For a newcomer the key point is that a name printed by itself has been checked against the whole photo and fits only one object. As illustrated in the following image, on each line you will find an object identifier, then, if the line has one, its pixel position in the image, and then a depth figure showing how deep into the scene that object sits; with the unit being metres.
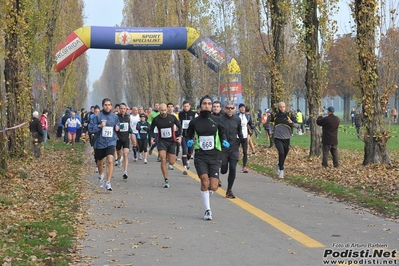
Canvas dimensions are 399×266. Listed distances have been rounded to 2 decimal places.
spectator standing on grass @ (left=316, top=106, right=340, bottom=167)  18.86
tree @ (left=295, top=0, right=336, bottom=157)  21.94
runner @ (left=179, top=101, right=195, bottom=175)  21.20
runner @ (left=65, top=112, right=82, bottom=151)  32.72
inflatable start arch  34.50
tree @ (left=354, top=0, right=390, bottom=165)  18.48
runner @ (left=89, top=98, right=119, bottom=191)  14.95
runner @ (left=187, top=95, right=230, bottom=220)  11.28
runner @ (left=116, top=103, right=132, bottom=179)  17.62
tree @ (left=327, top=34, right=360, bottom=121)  68.56
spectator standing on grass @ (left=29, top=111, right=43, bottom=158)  23.31
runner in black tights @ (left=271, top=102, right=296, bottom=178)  17.19
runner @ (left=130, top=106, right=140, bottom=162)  23.55
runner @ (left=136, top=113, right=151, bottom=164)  22.13
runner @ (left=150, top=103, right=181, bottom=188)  15.90
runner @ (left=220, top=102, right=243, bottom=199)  13.55
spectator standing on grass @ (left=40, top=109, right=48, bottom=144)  28.97
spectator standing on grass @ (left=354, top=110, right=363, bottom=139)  40.08
